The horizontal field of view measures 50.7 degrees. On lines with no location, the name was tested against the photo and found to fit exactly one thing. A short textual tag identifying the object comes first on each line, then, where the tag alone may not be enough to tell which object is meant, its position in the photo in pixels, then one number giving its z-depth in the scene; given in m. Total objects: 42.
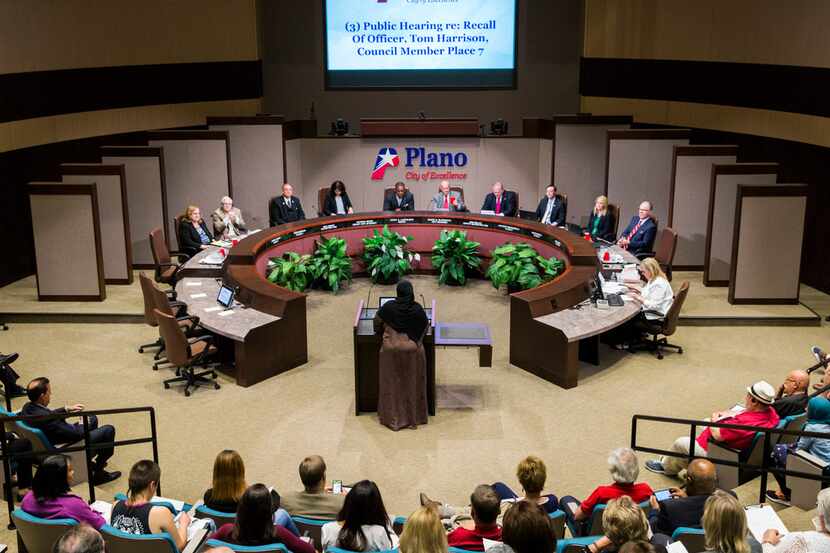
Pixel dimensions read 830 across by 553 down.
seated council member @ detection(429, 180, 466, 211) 14.09
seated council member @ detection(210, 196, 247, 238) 12.75
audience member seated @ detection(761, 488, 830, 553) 4.54
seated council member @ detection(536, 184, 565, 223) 13.44
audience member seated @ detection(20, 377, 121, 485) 6.64
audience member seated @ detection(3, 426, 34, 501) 6.67
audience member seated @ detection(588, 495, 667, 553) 4.53
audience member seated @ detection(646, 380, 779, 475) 6.59
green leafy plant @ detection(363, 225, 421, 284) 12.50
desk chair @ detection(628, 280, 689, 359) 9.58
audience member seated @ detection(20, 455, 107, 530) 5.17
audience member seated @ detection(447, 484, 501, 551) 4.80
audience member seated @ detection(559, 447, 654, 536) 5.41
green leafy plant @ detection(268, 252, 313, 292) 11.25
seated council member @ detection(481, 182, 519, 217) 13.96
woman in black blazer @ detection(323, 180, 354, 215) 13.99
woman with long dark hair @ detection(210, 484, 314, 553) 4.59
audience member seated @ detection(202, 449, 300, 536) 5.24
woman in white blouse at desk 9.74
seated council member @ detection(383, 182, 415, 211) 14.07
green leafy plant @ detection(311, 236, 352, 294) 12.02
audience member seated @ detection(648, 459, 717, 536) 5.17
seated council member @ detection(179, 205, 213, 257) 12.07
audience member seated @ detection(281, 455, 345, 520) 5.33
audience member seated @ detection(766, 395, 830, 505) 6.34
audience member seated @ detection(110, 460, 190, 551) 5.02
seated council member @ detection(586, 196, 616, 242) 12.67
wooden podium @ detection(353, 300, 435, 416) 8.20
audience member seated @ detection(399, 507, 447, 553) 4.23
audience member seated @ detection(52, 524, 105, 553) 4.18
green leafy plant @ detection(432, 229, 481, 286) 12.52
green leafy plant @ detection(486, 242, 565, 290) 11.31
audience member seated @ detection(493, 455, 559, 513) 5.30
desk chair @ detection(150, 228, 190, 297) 11.39
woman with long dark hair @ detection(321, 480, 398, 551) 4.73
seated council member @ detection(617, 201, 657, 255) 11.99
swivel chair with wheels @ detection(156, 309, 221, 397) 8.69
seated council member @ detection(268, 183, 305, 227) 13.59
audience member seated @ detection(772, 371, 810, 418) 6.86
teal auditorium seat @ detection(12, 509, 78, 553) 4.96
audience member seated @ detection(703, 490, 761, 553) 4.41
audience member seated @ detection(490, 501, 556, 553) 4.30
